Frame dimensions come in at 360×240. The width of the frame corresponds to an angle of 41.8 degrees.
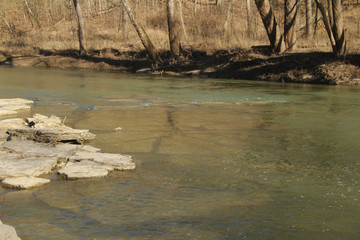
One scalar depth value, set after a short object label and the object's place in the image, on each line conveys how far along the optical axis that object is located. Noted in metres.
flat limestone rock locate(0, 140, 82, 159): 5.54
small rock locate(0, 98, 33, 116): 9.27
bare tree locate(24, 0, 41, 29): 48.26
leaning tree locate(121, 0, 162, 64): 21.99
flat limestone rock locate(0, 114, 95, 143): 6.29
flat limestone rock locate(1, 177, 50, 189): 4.43
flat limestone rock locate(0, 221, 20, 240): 3.14
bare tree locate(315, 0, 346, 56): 16.55
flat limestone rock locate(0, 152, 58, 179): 4.79
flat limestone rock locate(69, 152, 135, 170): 5.23
